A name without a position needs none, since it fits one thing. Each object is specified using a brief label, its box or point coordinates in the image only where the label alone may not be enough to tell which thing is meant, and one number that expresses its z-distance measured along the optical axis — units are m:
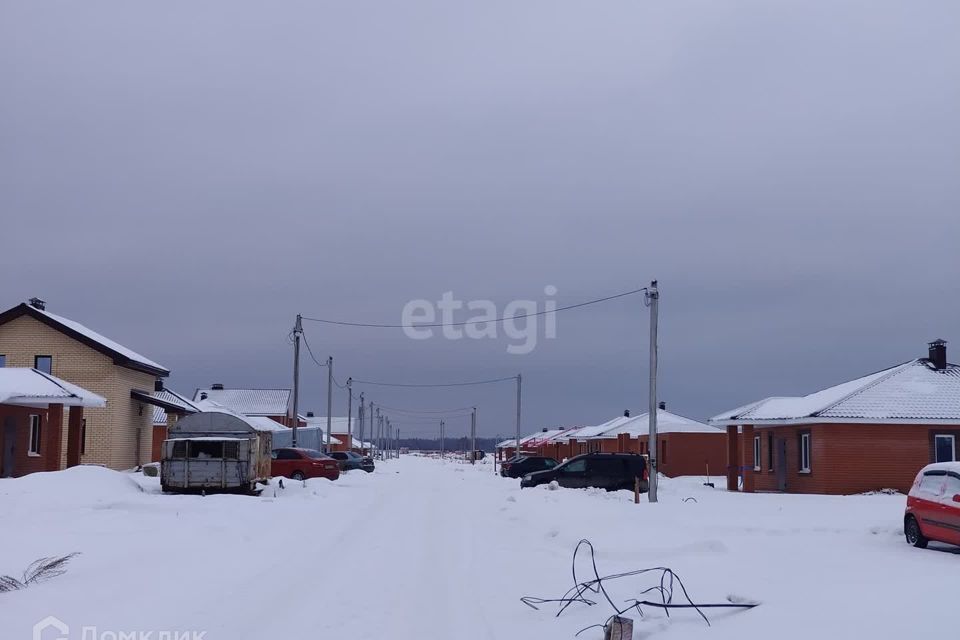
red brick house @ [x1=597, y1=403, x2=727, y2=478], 55.72
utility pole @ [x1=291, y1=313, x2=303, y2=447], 47.36
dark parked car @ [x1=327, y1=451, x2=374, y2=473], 59.28
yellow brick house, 40.59
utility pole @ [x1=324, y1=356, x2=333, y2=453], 67.12
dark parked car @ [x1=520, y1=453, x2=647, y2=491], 37.06
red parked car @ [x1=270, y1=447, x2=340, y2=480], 41.41
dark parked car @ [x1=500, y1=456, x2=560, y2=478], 50.19
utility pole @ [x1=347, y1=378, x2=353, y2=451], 88.76
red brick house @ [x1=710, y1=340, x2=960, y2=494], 35.16
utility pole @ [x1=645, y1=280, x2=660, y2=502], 29.83
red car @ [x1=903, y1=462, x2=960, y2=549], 16.91
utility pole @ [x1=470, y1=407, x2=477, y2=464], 107.69
